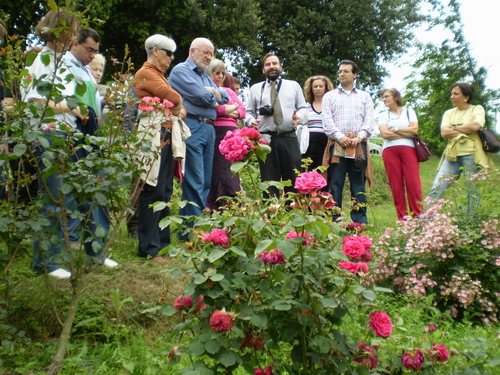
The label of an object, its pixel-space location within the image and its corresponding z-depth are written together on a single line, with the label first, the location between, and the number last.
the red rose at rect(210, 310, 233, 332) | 1.71
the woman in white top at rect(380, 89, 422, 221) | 6.19
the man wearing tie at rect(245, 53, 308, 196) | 5.75
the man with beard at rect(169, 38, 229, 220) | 4.77
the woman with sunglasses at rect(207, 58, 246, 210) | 5.50
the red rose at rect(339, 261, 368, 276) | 1.82
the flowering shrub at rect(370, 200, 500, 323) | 3.79
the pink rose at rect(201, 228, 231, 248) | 1.88
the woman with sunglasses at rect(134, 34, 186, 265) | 4.09
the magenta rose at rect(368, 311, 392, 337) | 1.89
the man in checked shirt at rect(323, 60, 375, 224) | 5.97
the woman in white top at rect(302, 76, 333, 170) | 6.52
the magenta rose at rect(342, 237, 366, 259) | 1.84
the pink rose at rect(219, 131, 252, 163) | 2.05
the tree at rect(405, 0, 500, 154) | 15.09
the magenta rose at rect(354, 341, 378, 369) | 1.95
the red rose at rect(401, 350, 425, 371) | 1.98
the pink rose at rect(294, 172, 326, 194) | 1.92
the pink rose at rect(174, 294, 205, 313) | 1.93
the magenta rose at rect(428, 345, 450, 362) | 1.98
